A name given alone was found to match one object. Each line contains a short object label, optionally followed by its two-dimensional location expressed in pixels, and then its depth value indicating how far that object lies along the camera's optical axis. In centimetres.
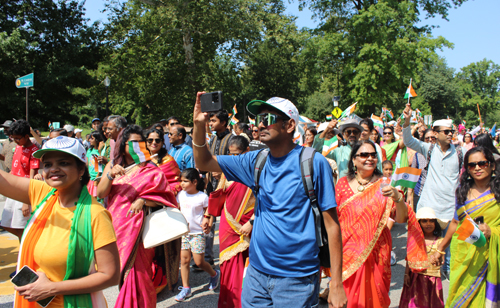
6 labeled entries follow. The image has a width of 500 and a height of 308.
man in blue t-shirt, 261
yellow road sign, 842
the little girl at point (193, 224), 500
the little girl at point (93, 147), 722
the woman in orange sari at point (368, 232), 364
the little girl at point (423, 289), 412
